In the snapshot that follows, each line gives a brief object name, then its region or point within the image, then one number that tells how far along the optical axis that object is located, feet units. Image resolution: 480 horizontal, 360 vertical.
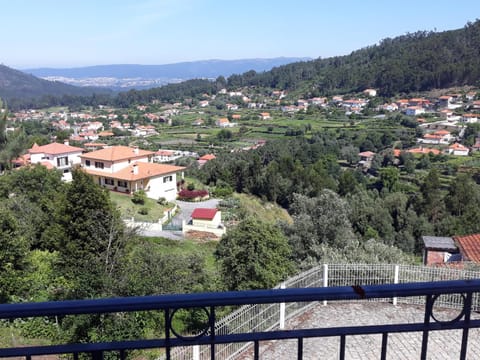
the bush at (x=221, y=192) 116.67
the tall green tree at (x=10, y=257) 34.51
